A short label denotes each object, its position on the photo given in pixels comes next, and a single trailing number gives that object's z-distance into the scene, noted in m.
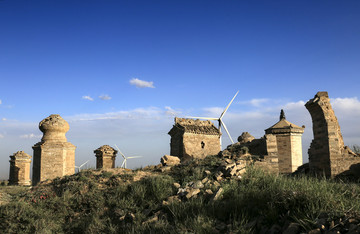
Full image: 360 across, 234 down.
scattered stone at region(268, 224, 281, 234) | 5.88
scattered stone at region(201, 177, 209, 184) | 9.80
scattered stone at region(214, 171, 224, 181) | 10.12
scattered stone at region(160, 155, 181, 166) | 13.63
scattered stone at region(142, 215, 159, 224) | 7.50
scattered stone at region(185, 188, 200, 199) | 8.59
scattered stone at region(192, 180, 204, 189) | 9.35
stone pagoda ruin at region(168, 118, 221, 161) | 25.67
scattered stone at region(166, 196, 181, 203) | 8.45
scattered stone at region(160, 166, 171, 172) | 12.44
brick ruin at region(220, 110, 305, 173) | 13.22
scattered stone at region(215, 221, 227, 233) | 6.43
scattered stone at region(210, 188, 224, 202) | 7.91
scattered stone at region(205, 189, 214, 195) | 8.58
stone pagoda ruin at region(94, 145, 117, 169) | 21.53
